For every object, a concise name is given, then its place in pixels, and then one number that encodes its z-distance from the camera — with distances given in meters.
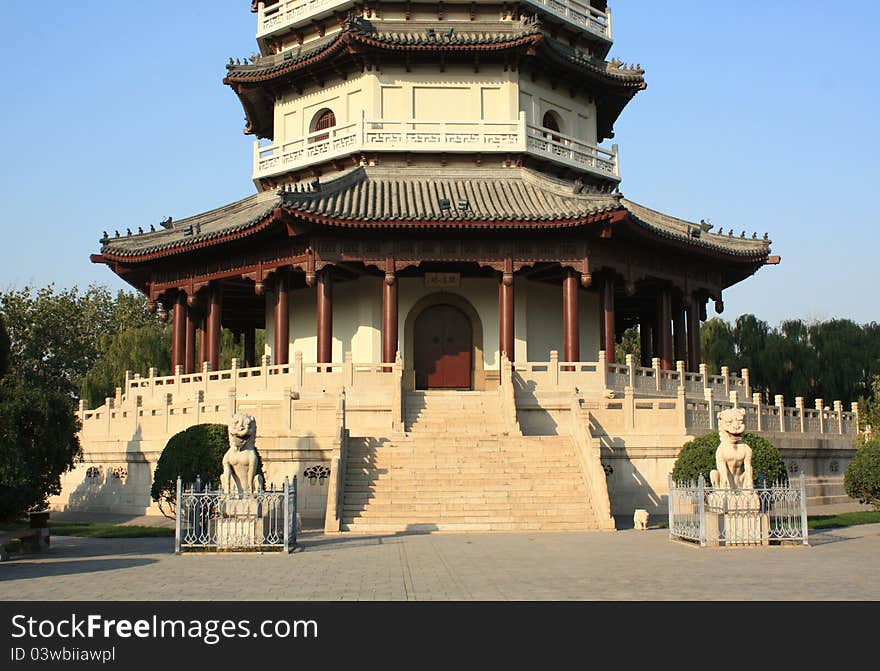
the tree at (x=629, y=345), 56.09
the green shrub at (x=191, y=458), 18.36
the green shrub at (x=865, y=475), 18.62
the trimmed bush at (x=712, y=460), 17.81
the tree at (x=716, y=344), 44.25
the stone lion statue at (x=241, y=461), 14.75
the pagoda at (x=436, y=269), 21.09
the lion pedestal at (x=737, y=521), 14.76
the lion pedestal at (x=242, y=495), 14.40
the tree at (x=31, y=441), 14.09
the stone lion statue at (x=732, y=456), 15.27
